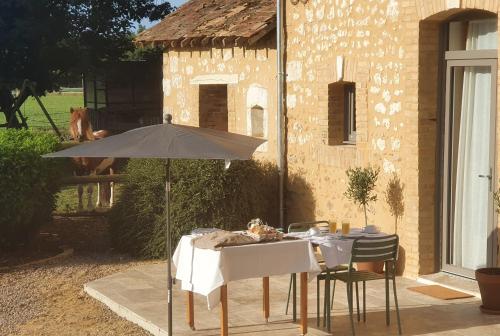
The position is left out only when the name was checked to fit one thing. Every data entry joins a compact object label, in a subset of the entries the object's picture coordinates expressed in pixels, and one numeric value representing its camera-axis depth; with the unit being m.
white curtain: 9.39
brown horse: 16.83
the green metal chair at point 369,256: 7.80
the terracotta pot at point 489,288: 8.40
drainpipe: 12.39
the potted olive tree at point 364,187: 10.34
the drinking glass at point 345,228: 8.32
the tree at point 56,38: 25.91
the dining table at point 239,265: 7.45
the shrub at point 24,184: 11.82
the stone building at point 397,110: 9.51
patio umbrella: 7.25
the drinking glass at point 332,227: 8.40
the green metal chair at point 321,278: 7.94
